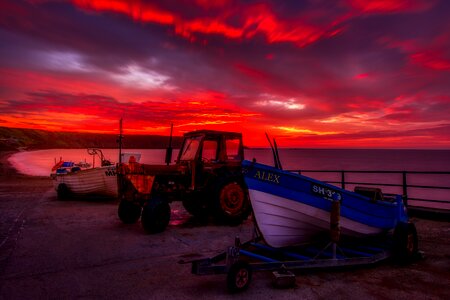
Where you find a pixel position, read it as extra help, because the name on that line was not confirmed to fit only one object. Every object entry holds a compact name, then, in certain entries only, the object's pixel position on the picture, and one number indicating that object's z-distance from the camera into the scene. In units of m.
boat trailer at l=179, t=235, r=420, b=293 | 4.12
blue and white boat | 4.95
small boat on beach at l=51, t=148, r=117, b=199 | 12.69
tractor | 8.13
